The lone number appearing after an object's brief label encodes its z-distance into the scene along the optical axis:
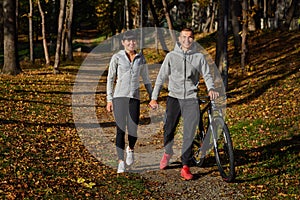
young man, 7.05
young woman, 7.32
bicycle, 6.77
